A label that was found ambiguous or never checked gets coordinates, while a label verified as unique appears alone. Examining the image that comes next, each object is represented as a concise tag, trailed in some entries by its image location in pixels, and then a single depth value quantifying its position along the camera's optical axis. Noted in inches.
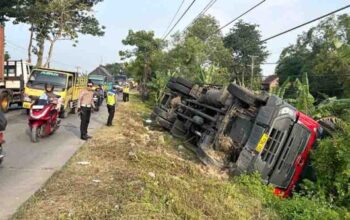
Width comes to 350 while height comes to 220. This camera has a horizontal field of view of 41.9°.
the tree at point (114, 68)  4697.3
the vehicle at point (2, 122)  327.6
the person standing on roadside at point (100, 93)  1102.2
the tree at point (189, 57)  1254.1
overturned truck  400.8
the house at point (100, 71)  3942.4
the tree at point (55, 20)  1499.8
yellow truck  717.8
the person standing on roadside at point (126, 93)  1457.9
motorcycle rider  494.0
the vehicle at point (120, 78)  2780.5
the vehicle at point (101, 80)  1594.5
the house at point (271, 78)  3120.1
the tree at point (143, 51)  1812.3
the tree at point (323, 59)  1331.2
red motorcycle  471.8
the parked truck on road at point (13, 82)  759.8
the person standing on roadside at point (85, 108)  508.7
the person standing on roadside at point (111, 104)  666.8
